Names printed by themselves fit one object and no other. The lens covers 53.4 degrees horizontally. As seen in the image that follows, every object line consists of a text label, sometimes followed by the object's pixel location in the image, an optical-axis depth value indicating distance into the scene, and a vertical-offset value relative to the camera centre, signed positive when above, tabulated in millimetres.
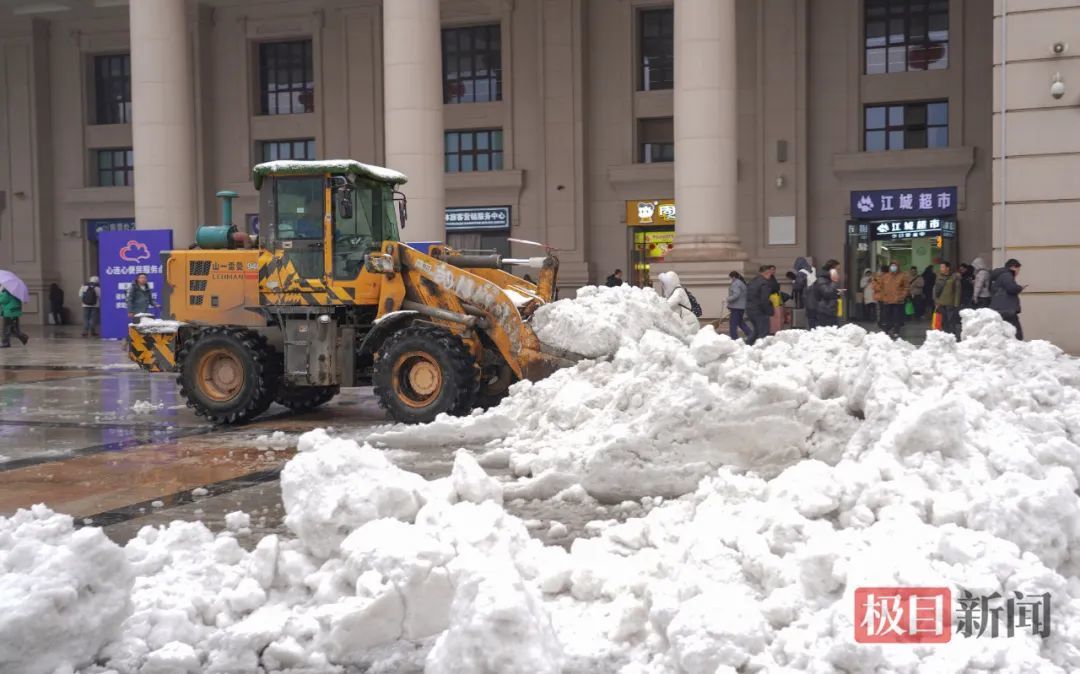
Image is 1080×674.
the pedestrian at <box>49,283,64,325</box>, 36406 -1186
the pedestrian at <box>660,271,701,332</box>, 14250 -554
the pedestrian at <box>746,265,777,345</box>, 20438 -825
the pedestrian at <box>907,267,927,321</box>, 27719 -905
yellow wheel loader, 12133 -585
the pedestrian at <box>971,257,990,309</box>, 19844 -598
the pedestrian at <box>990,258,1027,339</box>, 16891 -564
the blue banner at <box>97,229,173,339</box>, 23516 +171
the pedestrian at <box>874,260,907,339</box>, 25094 -870
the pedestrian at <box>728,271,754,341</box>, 20688 -791
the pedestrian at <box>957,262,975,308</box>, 24875 -582
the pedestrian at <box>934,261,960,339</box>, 23047 -834
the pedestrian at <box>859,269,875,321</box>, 27500 -971
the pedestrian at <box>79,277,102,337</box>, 31516 -1095
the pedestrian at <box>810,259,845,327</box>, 20109 -680
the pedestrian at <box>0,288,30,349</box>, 26344 -1086
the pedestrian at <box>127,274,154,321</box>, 22656 -611
